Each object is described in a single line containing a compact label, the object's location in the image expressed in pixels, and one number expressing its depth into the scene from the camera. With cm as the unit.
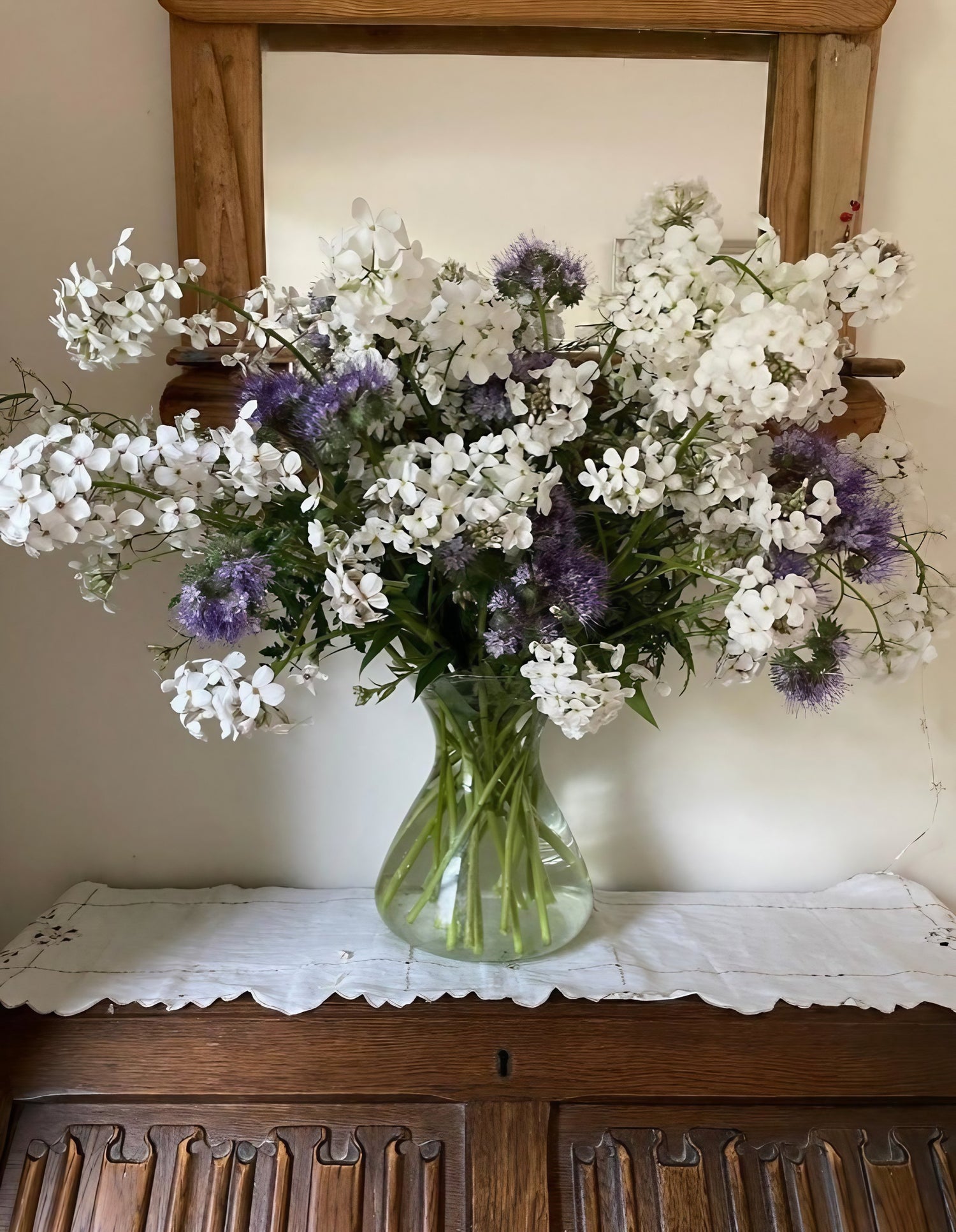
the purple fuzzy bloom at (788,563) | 64
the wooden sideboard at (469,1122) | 68
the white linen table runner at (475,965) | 78
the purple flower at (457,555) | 63
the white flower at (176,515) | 63
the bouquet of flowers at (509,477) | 60
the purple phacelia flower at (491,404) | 66
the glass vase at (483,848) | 79
